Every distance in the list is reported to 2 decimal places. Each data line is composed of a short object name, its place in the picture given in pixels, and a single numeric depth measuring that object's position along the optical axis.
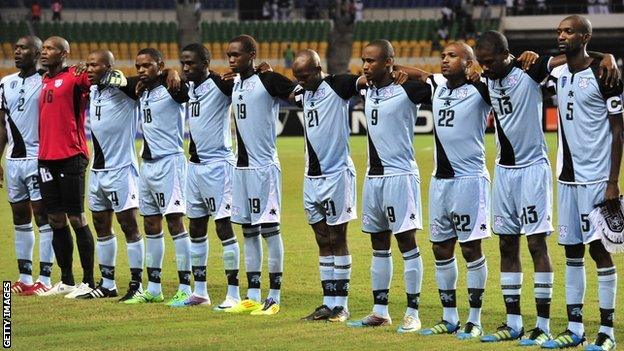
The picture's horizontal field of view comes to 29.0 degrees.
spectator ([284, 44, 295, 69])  45.23
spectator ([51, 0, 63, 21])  46.28
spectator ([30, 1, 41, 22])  45.75
